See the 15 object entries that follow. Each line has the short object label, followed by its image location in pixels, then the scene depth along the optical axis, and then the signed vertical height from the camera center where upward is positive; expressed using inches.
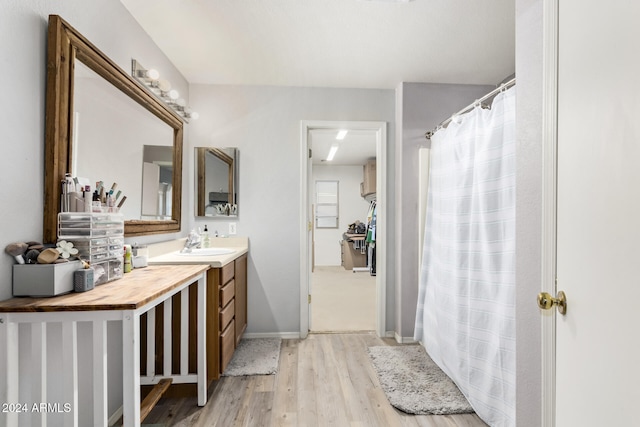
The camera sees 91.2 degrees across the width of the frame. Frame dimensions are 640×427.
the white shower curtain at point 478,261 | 66.6 -11.0
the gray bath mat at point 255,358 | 92.5 -45.8
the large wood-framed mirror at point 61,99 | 52.1 +19.7
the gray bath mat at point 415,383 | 75.3 -45.4
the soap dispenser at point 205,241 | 111.6 -9.3
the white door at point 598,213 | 27.7 +0.5
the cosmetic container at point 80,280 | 50.5 -10.7
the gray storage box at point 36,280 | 46.0 -9.8
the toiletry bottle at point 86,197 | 55.2 +3.0
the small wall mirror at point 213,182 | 116.1 +12.2
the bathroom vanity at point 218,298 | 81.7 -23.5
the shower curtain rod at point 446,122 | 67.4 +29.7
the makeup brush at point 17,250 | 45.4 -5.4
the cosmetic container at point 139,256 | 74.4 -10.0
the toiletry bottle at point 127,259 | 69.6 -10.0
